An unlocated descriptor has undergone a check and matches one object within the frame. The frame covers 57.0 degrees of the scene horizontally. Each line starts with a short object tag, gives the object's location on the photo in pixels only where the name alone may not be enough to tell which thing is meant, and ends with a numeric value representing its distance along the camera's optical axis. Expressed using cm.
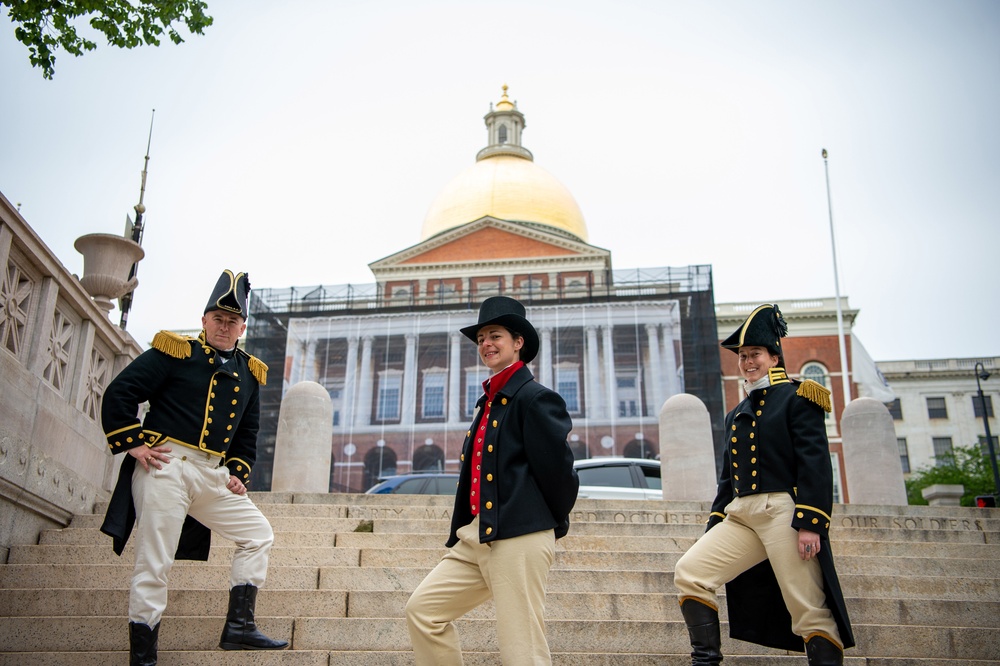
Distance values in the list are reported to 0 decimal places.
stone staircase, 568
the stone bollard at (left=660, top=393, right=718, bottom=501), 1234
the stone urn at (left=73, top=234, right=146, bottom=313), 1016
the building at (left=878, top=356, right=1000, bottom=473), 5797
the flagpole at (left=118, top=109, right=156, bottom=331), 1380
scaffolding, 4544
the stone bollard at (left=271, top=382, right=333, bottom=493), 1212
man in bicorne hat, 508
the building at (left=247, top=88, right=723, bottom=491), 4416
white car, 1368
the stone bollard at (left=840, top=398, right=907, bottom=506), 1245
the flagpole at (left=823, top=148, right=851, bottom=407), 3531
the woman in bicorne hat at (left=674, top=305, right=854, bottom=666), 477
